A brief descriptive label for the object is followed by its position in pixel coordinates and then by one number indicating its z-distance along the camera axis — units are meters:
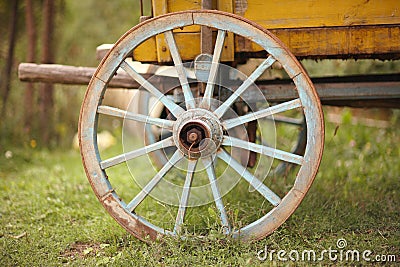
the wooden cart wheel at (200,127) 3.48
